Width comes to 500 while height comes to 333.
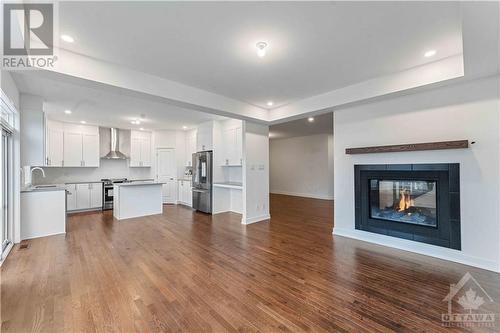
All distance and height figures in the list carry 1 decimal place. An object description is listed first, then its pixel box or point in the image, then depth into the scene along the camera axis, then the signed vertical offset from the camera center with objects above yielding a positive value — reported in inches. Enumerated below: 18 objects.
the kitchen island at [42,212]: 161.2 -34.0
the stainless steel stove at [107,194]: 270.4 -33.2
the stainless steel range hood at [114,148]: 285.5 +26.8
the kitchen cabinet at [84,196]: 253.0 -34.6
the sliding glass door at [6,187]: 131.9 -11.6
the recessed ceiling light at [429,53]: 103.5 +55.4
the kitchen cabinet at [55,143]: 240.4 +28.3
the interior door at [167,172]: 317.1 -6.7
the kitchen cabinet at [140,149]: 301.6 +27.1
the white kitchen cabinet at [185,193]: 290.7 -36.3
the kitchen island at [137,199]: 221.6 -34.7
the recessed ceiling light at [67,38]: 90.0 +55.4
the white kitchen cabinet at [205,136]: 254.1 +38.4
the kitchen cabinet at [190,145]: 309.0 +33.0
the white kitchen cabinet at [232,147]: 235.6 +22.8
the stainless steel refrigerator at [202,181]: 248.9 -17.0
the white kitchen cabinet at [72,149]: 253.9 +22.8
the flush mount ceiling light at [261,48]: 95.3 +54.4
